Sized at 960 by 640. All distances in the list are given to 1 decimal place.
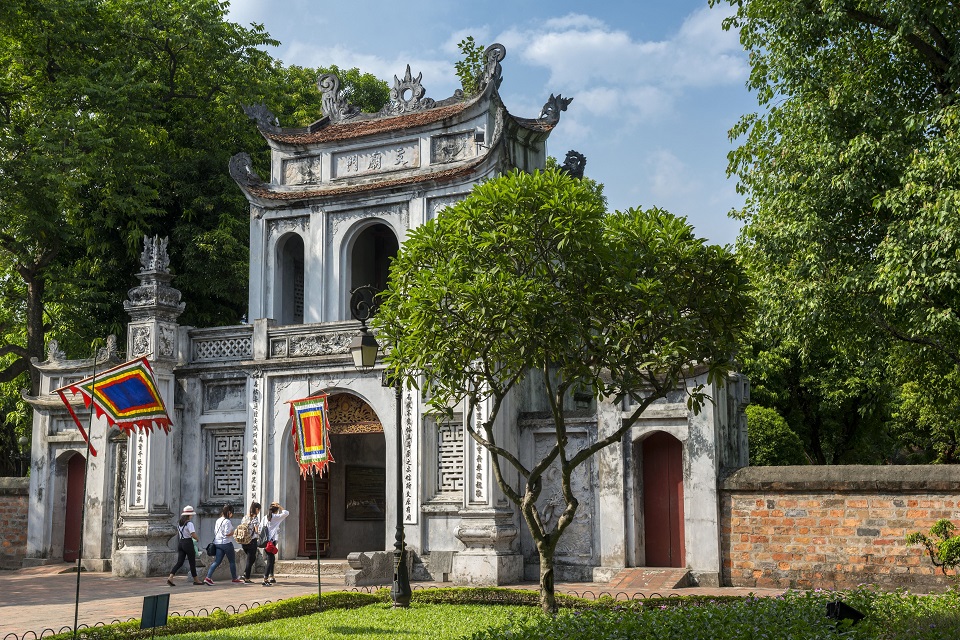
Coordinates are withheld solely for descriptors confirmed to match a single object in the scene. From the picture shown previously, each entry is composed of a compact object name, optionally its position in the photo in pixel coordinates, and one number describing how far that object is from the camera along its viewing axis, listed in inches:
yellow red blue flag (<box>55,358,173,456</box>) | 449.1
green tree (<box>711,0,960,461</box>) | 580.1
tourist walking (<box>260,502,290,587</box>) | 717.9
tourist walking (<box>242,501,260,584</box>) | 723.4
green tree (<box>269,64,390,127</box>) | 1177.4
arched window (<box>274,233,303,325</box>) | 871.7
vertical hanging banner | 631.8
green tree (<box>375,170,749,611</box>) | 449.7
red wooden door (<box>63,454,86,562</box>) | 865.5
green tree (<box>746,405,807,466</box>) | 1040.2
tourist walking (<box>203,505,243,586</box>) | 705.0
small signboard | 355.6
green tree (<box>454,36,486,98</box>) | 1181.1
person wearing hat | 701.3
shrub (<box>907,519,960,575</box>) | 553.3
